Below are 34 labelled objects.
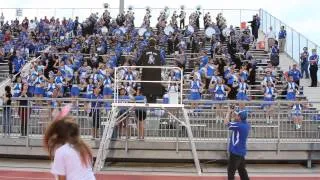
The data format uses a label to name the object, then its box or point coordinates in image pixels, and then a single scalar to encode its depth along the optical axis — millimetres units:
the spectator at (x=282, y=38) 30781
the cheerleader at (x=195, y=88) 20161
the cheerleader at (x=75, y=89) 21338
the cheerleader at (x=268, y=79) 21991
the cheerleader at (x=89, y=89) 19844
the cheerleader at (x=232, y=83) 21375
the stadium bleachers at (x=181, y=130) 15297
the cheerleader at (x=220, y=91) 19906
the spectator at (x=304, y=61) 26656
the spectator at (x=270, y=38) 29608
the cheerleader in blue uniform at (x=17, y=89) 20678
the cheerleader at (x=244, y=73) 22609
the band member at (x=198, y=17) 34269
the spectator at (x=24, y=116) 15664
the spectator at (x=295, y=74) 23625
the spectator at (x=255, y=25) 33062
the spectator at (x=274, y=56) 27297
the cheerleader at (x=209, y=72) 22391
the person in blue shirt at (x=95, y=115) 15391
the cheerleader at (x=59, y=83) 21062
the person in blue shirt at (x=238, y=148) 11531
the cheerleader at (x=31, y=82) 21272
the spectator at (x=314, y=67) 25484
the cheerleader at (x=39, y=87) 21094
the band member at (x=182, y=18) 33969
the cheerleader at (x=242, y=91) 20625
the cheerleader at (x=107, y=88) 19141
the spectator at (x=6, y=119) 15773
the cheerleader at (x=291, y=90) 20969
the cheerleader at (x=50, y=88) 20742
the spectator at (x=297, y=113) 15336
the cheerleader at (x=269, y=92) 20328
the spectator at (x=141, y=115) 15052
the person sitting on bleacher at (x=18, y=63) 26781
